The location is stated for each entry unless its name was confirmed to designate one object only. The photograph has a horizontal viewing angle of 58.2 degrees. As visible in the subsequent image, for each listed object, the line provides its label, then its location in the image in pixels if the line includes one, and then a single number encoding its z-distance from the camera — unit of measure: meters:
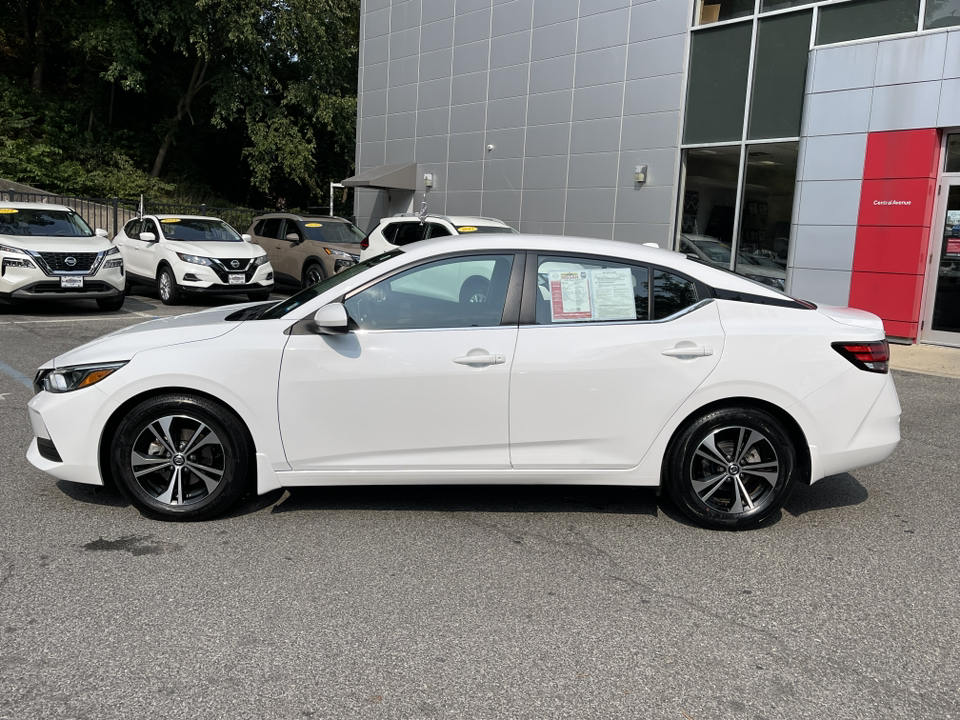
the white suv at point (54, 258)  12.62
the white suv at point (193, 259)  15.27
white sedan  4.45
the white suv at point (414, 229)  14.63
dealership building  13.29
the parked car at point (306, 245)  16.78
